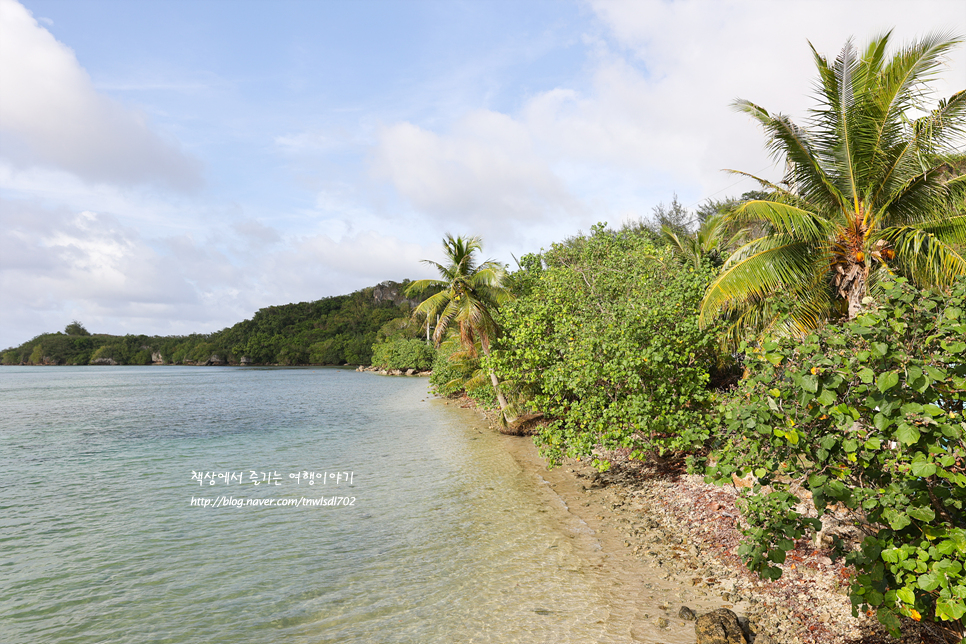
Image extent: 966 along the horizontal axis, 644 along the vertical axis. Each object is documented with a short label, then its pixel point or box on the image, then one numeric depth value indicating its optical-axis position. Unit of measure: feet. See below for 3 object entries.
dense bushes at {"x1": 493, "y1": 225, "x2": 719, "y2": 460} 35.42
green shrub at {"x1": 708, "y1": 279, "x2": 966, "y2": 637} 11.59
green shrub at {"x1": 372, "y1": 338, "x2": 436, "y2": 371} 252.01
